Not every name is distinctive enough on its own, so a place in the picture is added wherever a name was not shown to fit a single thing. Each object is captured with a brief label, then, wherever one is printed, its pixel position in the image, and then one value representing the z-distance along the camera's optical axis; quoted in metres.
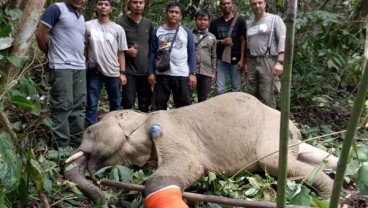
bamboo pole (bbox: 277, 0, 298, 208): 1.24
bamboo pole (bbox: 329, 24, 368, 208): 1.15
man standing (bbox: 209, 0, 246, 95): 7.21
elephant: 4.84
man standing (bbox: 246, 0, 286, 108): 6.72
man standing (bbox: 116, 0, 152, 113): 6.51
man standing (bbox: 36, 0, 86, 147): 5.40
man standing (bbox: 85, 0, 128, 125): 6.14
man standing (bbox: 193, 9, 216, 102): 6.93
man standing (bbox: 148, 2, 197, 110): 6.42
